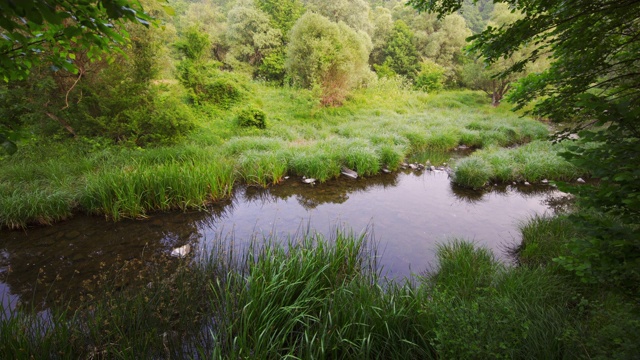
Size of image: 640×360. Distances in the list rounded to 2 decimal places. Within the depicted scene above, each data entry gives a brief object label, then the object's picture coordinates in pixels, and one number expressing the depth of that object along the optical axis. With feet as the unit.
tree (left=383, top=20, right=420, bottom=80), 99.86
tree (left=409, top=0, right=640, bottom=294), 5.71
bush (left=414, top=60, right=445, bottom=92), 86.69
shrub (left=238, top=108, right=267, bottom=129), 43.52
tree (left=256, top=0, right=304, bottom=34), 83.56
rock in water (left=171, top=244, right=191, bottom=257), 16.05
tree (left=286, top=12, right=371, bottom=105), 53.42
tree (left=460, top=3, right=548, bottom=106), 65.41
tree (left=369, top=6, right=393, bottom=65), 103.60
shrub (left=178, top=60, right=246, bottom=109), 48.35
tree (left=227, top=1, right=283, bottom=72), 79.05
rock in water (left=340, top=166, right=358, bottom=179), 30.63
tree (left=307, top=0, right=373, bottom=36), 89.35
